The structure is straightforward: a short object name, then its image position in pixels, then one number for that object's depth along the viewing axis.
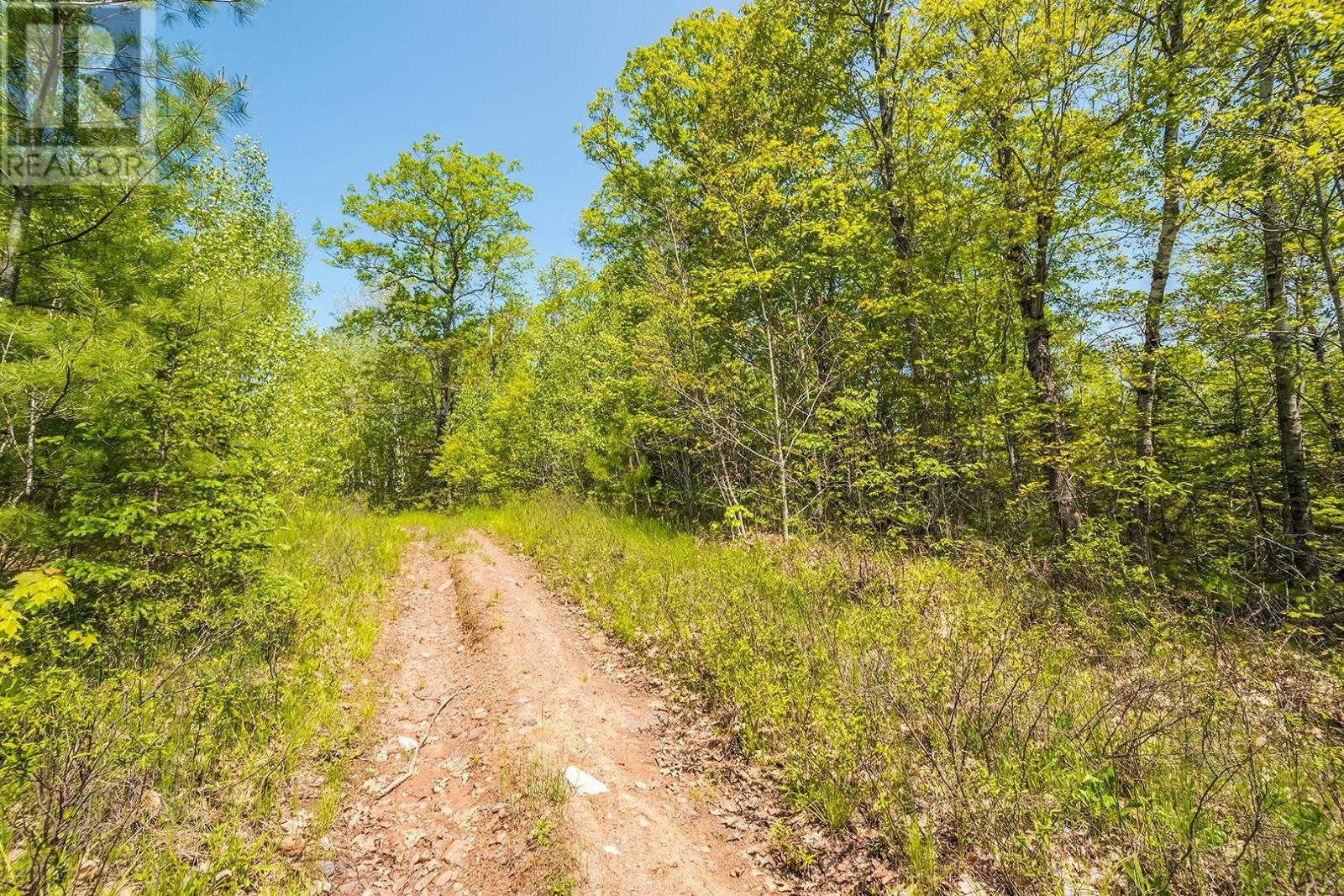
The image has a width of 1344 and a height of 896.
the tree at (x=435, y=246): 19.30
